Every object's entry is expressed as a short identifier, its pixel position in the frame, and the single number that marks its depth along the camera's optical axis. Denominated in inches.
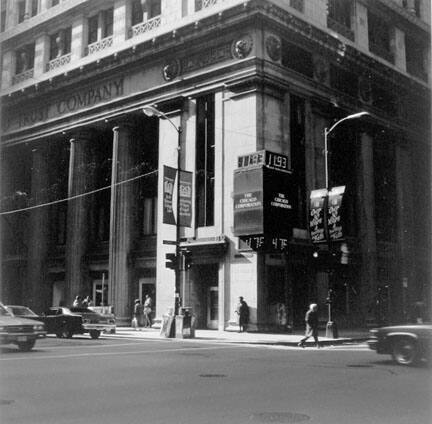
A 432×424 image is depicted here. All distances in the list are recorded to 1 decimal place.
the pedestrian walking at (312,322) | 874.8
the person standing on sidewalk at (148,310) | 1332.4
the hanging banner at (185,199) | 1127.6
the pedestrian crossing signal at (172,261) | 1037.2
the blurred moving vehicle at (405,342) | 555.2
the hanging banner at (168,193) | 1135.0
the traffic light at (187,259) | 1050.1
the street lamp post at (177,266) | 1051.7
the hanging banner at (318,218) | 1085.1
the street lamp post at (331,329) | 1021.8
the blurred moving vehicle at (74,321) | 1018.1
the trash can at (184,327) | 1031.6
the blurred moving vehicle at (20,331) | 718.9
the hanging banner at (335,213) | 1062.4
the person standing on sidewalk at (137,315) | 1298.0
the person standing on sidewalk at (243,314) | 1133.7
